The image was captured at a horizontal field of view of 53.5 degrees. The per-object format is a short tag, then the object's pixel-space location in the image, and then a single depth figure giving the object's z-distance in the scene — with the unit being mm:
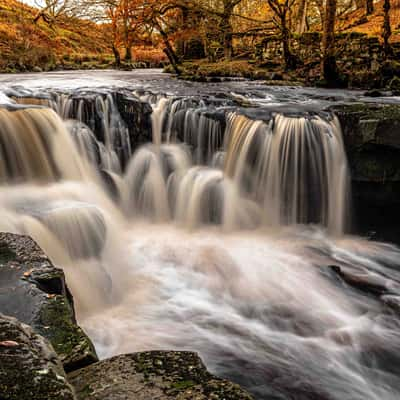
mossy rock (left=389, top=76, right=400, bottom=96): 9655
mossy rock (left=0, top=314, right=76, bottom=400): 1492
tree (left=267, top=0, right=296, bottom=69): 12359
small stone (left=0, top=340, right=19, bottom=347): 1706
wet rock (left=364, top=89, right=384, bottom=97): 8953
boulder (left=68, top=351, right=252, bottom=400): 1898
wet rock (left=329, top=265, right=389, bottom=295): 4938
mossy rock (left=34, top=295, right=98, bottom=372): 2236
